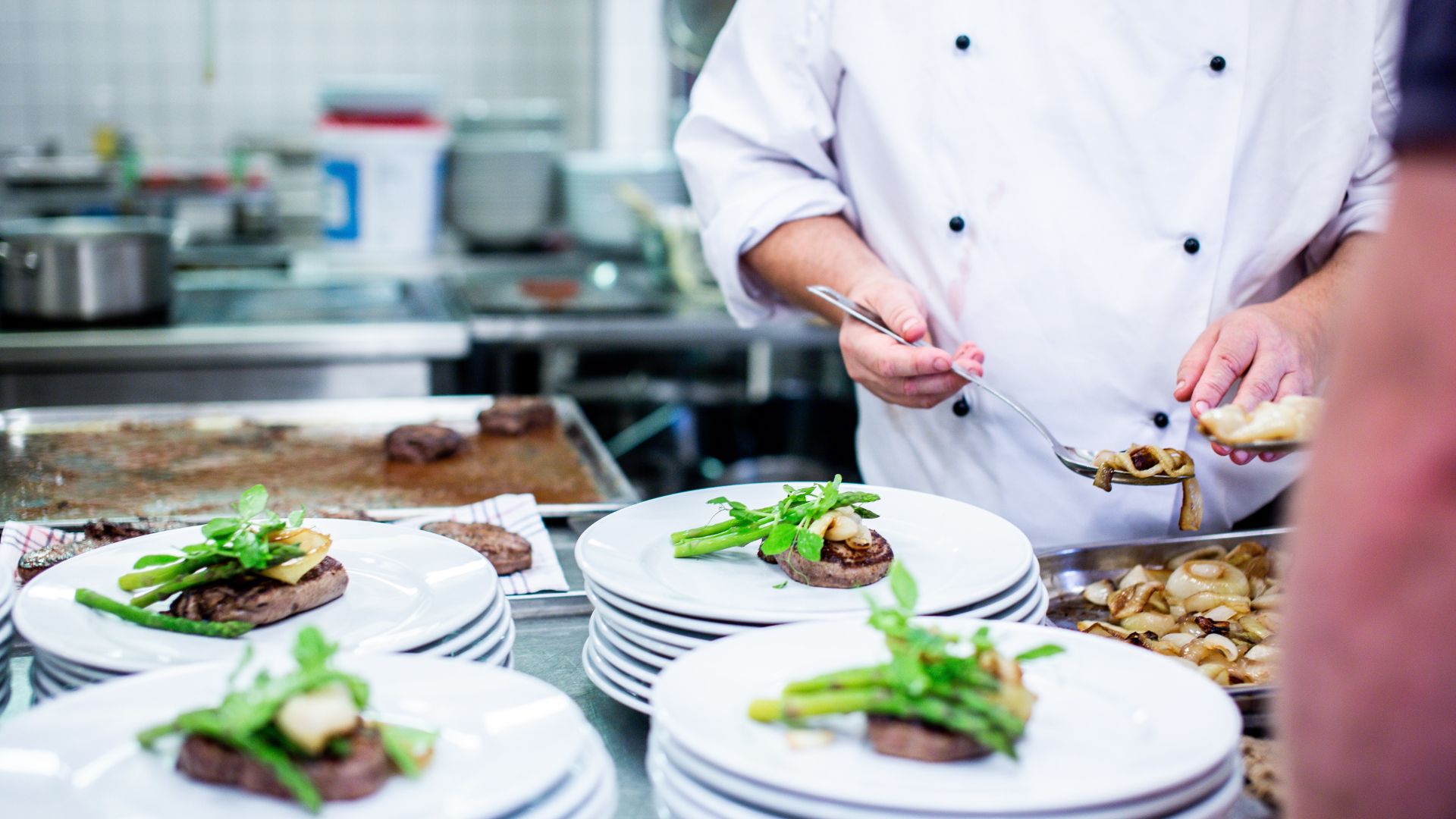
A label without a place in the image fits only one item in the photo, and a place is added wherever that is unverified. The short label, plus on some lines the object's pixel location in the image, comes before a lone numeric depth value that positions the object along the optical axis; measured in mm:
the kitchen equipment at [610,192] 4750
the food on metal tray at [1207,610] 1260
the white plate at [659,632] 1053
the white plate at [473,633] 1022
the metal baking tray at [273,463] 1903
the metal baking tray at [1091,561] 1423
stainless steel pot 3121
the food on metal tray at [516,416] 2342
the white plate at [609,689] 1051
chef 1704
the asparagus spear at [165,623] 1040
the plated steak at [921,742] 823
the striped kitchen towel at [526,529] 1447
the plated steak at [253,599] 1069
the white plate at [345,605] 1000
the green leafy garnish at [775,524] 1202
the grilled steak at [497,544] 1470
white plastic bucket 4328
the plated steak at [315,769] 765
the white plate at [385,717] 760
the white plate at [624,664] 1062
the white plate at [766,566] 1078
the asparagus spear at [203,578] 1092
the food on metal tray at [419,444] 2146
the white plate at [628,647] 1066
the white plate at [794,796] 759
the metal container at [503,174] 4691
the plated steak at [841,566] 1178
